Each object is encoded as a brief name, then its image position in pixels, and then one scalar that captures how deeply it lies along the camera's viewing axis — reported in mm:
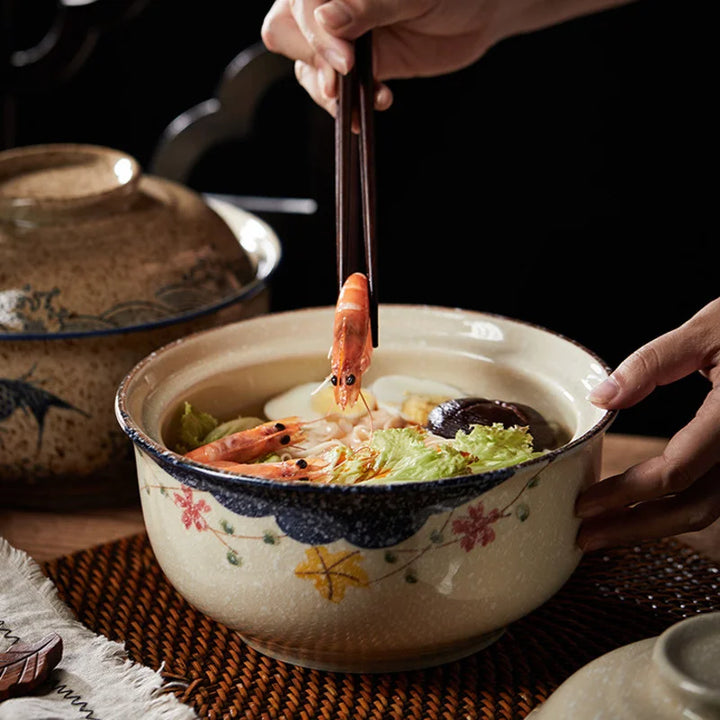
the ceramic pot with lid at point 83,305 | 1334
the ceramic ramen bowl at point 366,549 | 887
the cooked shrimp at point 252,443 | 1111
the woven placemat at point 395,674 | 979
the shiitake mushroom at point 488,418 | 1141
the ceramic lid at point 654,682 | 708
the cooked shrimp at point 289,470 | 1027
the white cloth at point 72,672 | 914
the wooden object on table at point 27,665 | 922
